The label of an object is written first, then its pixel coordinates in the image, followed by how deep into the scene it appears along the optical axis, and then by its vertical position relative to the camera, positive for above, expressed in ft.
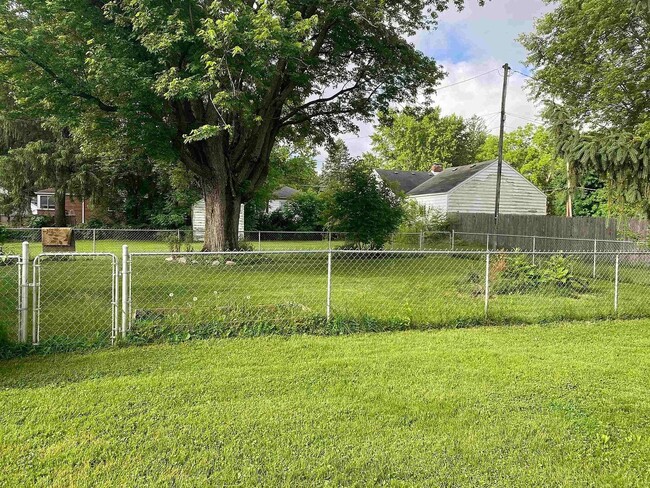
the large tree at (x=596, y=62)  50.42 +21.14
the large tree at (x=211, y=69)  29.91 +12.60
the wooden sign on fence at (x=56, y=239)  41.96 -1.46
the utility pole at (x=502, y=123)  54.08 +14.00
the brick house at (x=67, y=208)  101.41 +3.94
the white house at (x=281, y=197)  120.61 +8.42
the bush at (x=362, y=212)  49.21 +1.81
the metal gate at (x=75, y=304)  15.76 -4.04
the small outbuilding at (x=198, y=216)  85.82 +2.00
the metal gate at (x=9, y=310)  14.91 -3.64
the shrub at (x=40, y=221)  88.17 +0.56
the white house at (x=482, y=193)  76.95 +6.64
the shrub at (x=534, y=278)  27.37 -3.10
